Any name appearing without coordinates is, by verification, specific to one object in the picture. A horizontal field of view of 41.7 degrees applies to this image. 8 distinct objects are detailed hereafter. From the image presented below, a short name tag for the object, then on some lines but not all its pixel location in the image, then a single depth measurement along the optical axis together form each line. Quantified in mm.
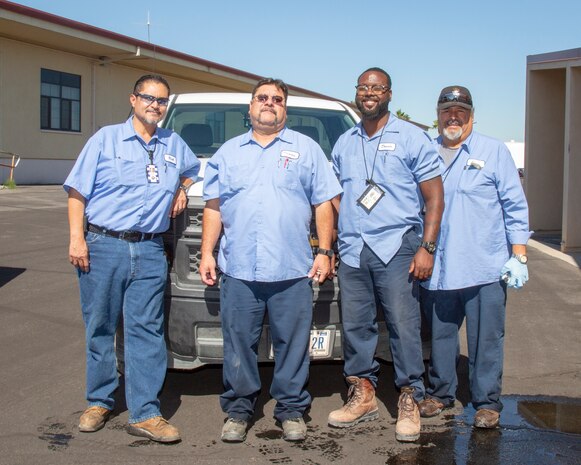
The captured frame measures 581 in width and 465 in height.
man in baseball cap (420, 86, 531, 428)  4441
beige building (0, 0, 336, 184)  24016
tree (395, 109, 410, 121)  76900
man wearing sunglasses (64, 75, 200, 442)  4270
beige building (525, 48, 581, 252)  14711
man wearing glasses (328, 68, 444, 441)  4301
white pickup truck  4457
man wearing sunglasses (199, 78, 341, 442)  4184
